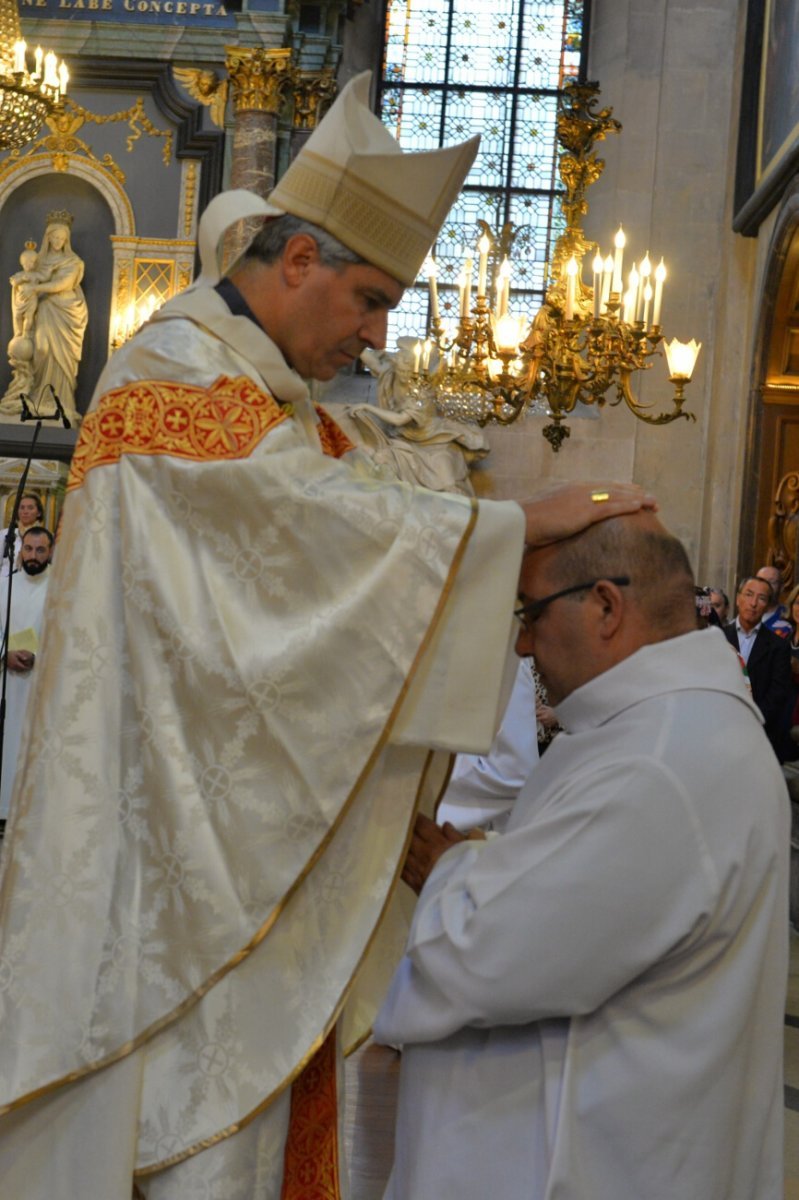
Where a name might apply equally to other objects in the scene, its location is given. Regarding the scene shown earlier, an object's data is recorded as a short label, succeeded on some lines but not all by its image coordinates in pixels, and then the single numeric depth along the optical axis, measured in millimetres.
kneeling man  1884
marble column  14172
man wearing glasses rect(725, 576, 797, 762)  8773
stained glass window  16578
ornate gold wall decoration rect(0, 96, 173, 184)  14609
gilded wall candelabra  8555
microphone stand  6232
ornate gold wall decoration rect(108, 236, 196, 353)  14445
